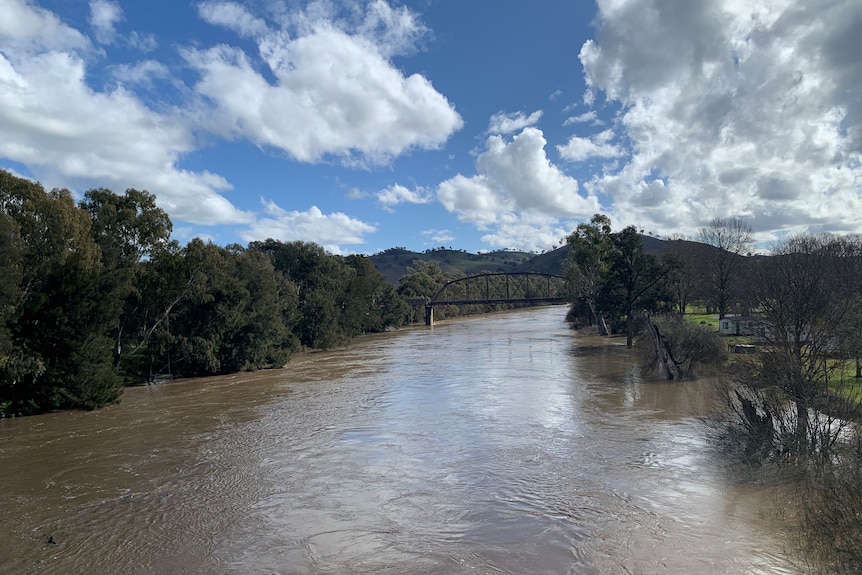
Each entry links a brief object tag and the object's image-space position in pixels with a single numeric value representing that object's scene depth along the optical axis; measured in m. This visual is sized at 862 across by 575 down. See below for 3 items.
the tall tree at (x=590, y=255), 53.03
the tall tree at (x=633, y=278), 40.88
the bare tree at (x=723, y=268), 48.34
